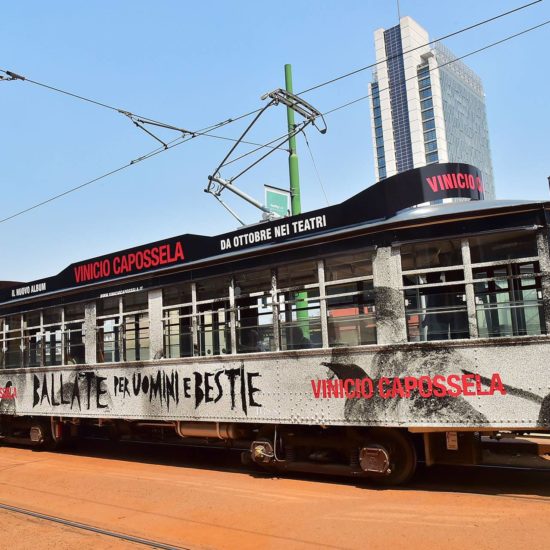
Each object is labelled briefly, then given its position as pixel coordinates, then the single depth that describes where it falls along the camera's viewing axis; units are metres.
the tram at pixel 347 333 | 7.21
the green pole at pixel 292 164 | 13.94
